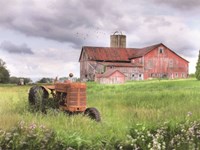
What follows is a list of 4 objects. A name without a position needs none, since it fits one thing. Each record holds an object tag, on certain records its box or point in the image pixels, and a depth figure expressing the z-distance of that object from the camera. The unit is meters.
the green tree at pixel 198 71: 45.54
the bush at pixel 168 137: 10.21
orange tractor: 14.52
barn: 55.62
